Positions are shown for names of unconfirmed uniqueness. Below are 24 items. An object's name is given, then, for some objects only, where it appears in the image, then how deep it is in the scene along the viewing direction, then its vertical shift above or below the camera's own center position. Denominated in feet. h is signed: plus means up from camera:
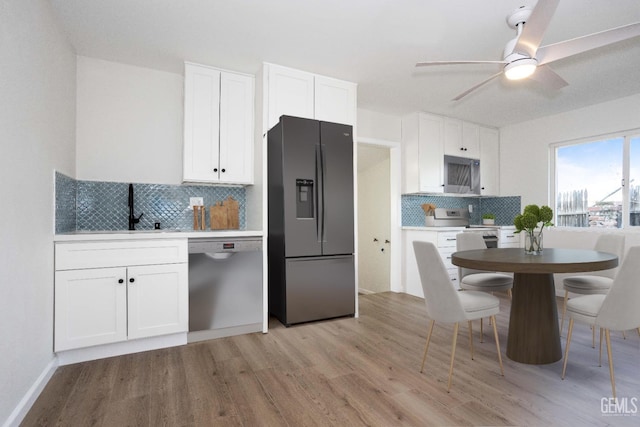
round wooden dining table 7.47 -2.25
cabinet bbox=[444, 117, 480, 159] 15.65 +3.74
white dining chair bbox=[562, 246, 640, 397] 5.82 -1.68
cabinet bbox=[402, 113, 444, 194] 14.93 +2.84
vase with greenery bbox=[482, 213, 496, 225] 17.10 -0.21
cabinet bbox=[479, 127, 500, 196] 16.79 +2.78
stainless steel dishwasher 8.96 -2.04
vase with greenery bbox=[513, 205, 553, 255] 8.03 -0.17
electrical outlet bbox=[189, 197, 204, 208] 11.07 +0.46
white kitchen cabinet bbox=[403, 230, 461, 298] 13.79 -1.57
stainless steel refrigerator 9.93 -0.16
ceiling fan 5.81 +3.36
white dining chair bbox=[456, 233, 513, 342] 8.98 -1.82
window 13.11 +1.40
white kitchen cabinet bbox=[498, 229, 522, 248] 15.51 -1.15
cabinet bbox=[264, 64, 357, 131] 10.50 +4.02
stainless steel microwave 15.61 +1.96
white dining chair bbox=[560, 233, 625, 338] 8.46 -1.77
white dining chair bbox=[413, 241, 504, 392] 6.48 -1.73
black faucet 10.10 -0.07
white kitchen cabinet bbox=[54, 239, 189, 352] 7.57 -1.88
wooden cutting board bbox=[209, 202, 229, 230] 11.12 -0.08
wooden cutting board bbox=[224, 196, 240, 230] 11.38 +0.06
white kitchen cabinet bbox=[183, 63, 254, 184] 10.23 +2.87
